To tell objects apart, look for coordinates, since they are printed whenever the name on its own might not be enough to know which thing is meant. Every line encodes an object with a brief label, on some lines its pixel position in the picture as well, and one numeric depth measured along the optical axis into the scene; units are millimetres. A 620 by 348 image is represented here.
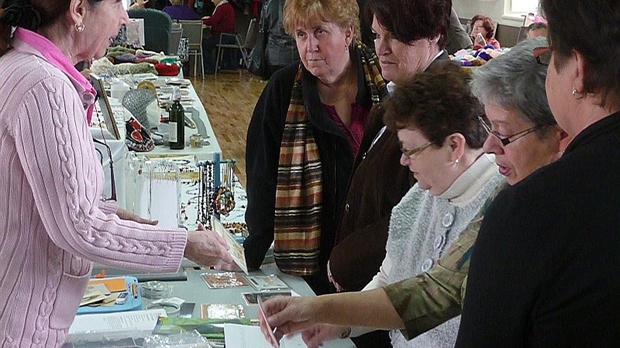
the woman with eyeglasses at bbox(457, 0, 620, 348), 907
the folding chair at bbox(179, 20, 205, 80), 12188
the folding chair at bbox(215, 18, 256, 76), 13336
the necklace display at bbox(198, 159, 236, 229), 2830
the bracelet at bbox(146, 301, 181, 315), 2127
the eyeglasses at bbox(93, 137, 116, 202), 2506
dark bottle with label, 3797
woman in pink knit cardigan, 1453
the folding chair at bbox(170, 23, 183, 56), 9680
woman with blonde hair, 2502
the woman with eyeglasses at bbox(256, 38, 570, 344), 1424
